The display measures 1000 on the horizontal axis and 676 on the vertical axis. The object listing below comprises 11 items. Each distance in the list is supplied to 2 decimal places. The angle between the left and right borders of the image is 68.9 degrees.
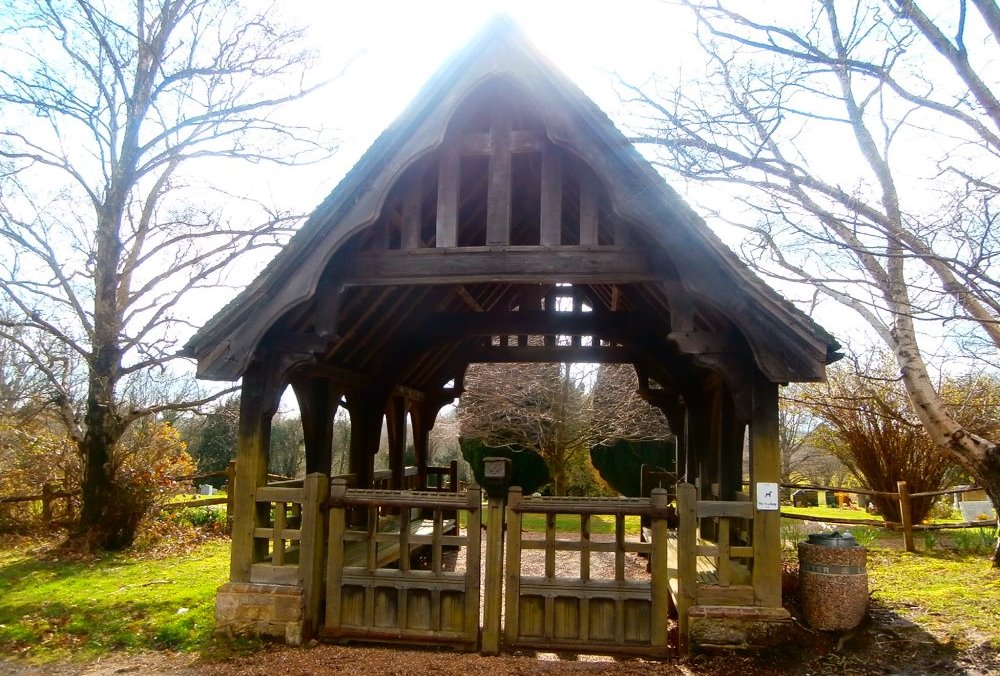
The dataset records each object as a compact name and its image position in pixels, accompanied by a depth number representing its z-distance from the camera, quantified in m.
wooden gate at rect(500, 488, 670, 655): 6.00
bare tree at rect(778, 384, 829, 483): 28.02
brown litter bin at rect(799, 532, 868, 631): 6.43
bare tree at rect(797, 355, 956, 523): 14.76
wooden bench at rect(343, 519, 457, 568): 6.93
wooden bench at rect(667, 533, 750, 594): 6.39
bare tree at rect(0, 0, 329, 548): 11.00
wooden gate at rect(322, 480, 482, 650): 6.14
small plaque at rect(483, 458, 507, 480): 6.19
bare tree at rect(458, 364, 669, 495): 18.41
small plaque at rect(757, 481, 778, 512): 6.06
